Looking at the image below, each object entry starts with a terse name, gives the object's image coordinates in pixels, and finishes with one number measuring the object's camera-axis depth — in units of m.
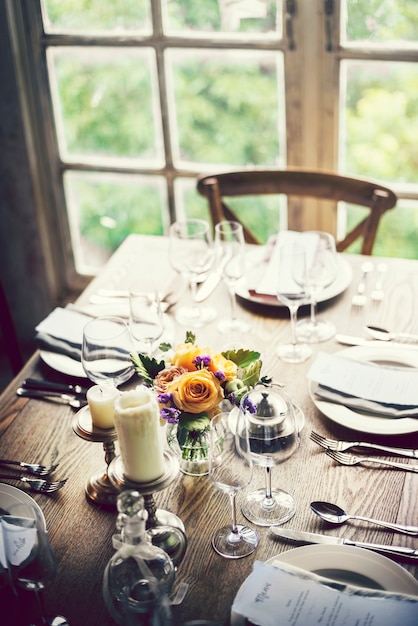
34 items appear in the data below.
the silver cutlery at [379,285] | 1.74
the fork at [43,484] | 1.27
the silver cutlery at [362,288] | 1.74
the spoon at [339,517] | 1.14
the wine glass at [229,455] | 1.02
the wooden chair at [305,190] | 2.04
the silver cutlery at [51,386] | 1.50
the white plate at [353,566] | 1.05
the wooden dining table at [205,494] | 1.07
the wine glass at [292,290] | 1.52
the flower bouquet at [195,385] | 1.15
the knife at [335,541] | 1.10
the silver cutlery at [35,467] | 1.30
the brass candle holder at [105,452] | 1.18
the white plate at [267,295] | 1.75
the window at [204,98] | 2.35
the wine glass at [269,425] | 1.04
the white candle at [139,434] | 1.03
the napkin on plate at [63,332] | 1.62
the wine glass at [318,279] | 1.60
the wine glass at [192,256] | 1.69
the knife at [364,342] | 1.57
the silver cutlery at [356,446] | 1.29
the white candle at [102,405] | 1.16
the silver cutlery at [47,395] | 1.49
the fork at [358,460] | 1.26
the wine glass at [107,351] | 1.26
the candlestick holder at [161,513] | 1.07
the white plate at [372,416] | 1.34
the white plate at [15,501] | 1.20
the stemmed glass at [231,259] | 1.64
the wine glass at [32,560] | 0.98
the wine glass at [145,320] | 1.44
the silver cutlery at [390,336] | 1.60
